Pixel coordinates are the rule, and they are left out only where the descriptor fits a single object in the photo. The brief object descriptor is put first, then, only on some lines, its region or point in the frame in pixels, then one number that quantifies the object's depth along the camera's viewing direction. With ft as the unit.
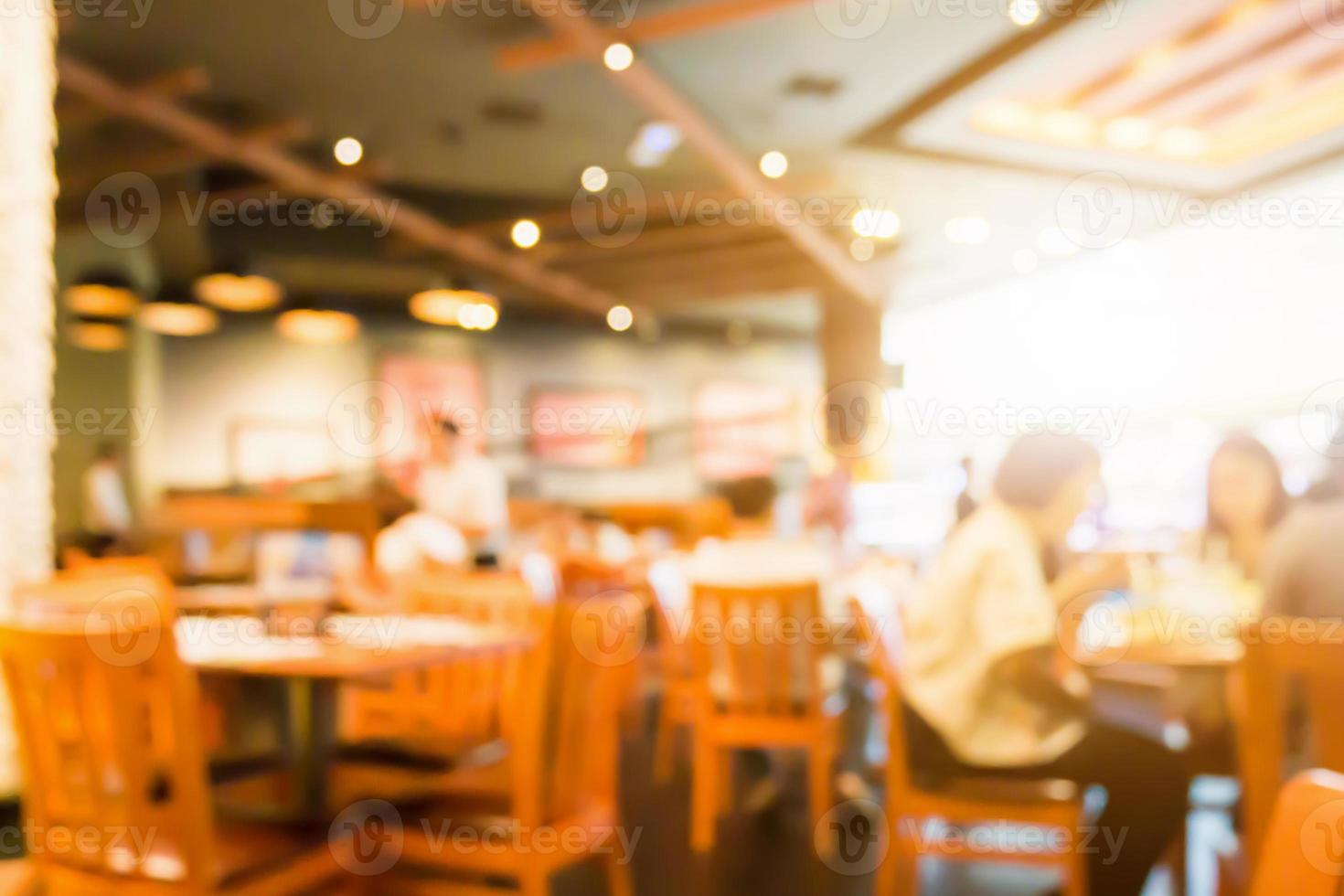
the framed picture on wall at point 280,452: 32.91
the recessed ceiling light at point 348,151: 21.83
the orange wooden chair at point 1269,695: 5.16
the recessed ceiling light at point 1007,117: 19.53
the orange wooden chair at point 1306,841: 2.34
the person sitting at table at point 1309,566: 7.75
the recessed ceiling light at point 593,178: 24.27
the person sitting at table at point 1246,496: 10.07
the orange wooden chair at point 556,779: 7.14
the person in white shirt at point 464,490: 17.95
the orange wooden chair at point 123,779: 5.93
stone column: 6.86
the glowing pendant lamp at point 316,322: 24.90
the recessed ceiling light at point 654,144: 20.77
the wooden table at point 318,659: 7.29
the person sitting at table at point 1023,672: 7.84
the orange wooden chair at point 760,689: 11.21
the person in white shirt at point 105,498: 25.23
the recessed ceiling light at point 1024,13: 14.53
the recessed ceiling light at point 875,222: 24.63
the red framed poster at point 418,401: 35.96
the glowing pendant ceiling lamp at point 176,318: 23.63
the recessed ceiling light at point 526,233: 25.94
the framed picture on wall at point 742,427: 44.57
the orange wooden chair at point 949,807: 7.81
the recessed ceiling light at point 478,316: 27.17
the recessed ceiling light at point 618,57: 14.98
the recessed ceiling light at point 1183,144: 20.40
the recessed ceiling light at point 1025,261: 29.84
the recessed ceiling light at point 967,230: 27.14
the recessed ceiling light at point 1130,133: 19.94
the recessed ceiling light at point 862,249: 29.07
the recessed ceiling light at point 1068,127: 19.88
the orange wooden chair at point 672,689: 13.55
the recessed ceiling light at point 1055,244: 27.55
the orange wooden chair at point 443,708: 8.45
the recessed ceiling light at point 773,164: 22.29
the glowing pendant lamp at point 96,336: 26.09
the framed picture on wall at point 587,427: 39.65
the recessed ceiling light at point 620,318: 38.40
